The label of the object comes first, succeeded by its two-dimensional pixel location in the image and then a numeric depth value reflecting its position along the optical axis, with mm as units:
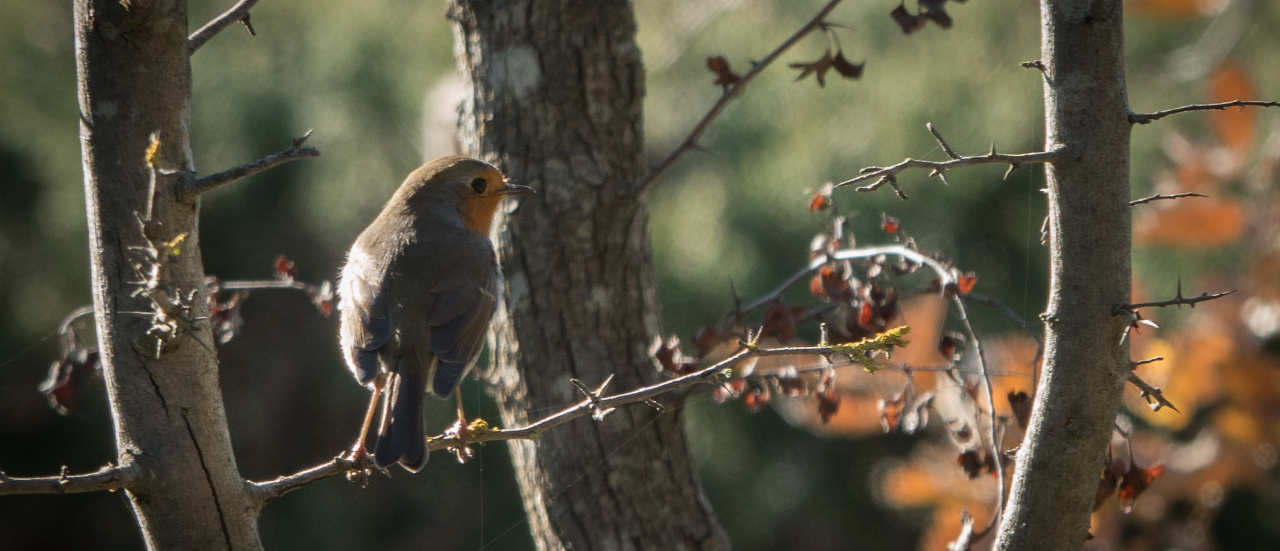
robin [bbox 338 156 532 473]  5156
